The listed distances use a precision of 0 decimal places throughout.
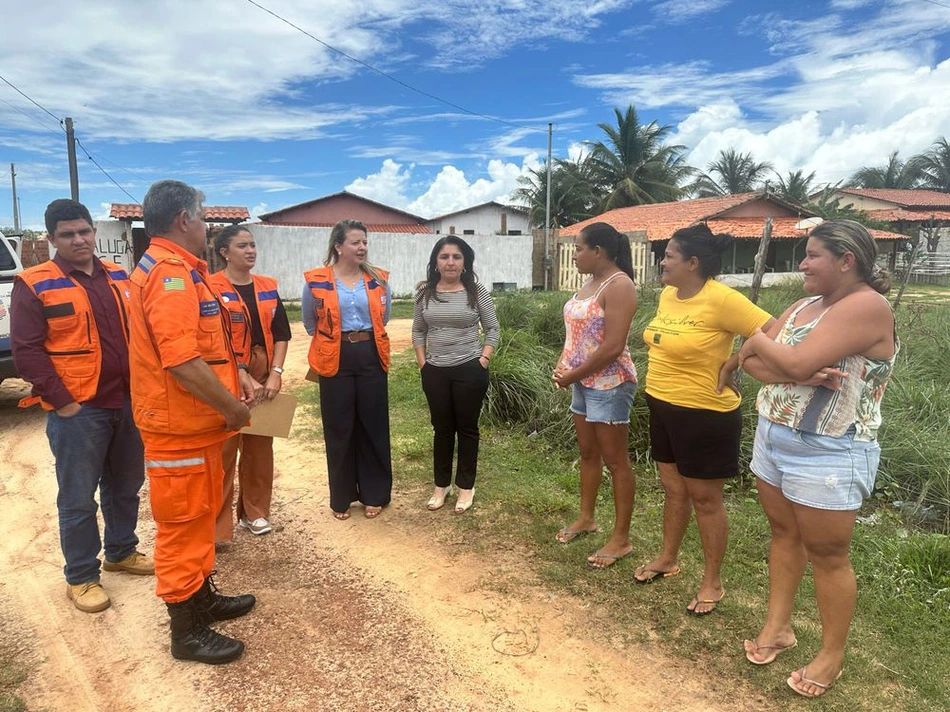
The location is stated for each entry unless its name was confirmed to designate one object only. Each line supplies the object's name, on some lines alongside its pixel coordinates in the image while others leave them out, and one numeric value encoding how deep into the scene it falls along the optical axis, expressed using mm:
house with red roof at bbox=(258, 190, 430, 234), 30656
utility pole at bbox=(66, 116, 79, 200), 14617
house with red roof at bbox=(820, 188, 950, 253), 32219
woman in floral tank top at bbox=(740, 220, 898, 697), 2113
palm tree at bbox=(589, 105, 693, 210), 32500
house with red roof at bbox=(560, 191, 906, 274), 23156
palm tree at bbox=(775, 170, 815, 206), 33600
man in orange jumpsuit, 2309
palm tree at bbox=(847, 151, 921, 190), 47062
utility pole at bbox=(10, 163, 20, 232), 36900
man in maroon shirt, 2871
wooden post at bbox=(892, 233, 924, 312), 6848
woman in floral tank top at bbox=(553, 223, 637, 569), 3102
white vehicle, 5859
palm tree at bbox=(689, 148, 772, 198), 38625
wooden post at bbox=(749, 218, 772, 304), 5008
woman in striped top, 3848
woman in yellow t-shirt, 2697
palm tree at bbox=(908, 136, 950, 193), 44906
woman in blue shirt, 3697
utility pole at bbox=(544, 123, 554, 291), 17562
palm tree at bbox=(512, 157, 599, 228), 34000
